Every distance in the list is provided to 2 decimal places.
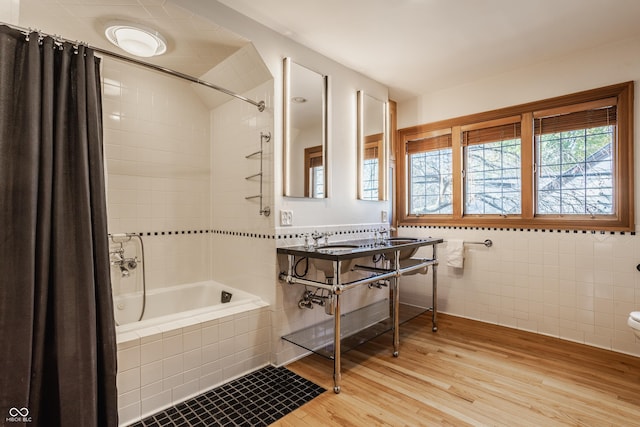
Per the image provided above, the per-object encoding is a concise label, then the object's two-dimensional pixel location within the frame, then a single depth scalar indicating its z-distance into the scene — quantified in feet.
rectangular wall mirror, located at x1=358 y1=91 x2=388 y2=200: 10.27
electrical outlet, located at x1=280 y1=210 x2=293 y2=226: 7.98
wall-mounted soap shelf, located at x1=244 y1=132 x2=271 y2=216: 8.07
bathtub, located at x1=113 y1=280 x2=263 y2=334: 7.13
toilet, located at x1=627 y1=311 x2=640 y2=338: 6.65
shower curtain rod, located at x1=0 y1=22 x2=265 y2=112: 4.53
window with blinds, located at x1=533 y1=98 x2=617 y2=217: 8.71
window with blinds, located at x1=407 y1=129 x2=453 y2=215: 11.65
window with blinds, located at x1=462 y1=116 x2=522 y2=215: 10.17
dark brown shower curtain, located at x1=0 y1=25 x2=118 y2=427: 4.32
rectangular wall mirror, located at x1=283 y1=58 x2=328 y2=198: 8.13
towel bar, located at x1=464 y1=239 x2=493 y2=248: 10.51
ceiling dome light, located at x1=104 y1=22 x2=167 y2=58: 6.59
